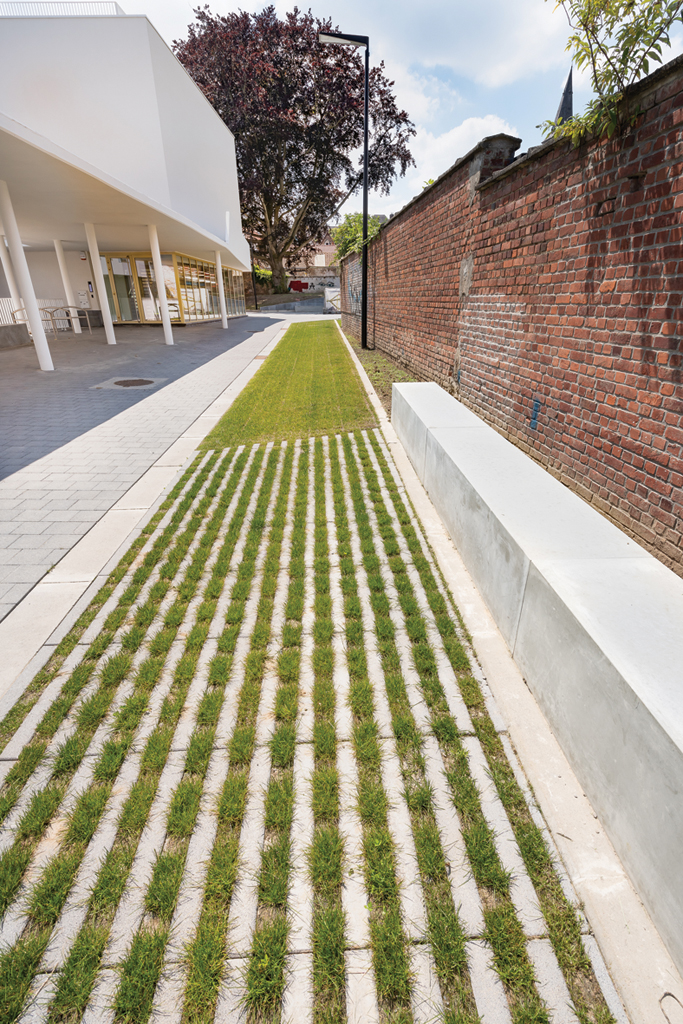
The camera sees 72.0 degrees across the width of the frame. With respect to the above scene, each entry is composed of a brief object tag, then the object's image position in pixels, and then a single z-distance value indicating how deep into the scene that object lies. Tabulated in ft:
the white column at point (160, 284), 55.11
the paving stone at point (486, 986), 4.91
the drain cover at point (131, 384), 34.63
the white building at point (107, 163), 38.93
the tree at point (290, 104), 106.93
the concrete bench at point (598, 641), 5.41
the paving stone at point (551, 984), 4.90
